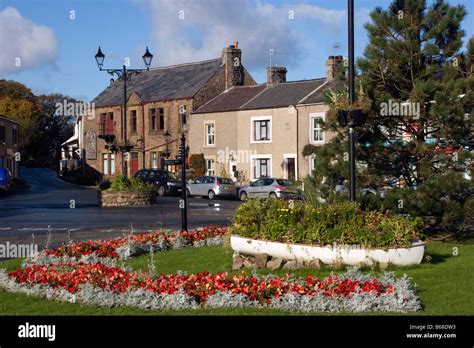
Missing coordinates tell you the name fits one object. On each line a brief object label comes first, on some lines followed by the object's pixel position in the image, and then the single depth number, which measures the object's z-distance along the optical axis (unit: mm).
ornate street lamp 31203
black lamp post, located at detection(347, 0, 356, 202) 12586
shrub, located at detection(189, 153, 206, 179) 53375
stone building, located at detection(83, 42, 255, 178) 55188
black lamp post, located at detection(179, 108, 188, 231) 17312
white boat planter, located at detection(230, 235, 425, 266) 11703
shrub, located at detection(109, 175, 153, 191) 32872
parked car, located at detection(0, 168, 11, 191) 45638
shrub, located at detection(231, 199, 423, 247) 11883
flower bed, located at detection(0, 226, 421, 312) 8805
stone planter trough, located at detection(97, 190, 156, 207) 32531
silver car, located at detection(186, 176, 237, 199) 42688
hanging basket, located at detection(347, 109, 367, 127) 12539
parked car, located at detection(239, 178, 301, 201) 39188
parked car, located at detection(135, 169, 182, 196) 45312
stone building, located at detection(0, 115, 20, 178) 57044
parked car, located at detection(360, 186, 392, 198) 15556
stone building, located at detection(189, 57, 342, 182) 46500
